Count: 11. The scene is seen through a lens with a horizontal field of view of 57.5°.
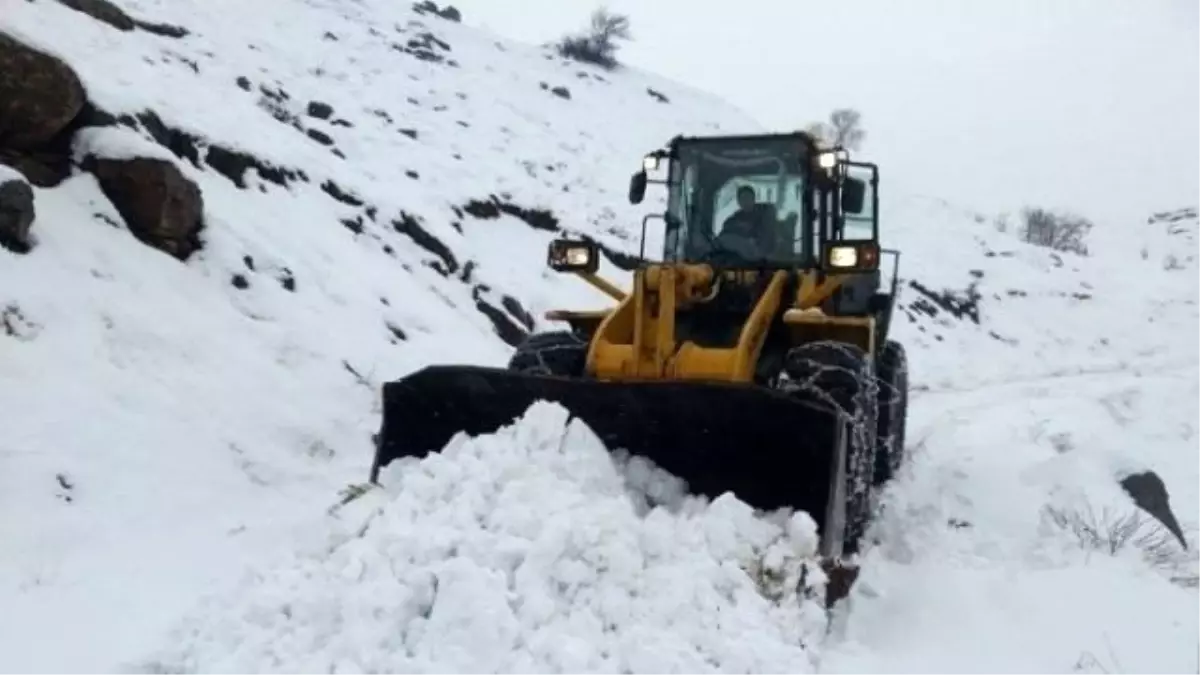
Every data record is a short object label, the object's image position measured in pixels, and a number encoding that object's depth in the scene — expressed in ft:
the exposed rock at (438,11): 117.19
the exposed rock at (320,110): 64.59
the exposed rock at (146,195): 29.96
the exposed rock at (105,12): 48.89
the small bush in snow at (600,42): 125.18
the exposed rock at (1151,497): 26.73
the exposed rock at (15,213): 25.03
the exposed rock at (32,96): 28.02
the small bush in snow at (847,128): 148.56
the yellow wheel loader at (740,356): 17.21
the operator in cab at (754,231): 24.02
